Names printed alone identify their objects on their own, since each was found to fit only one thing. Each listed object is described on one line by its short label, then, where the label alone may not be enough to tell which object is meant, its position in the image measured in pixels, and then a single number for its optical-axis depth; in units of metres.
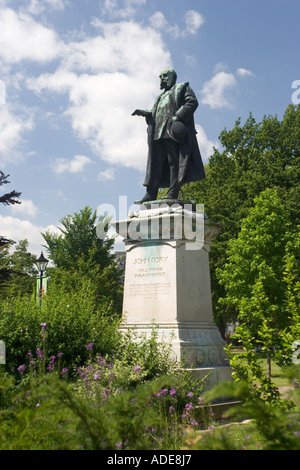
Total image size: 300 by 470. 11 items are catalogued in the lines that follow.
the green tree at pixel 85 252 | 29.17
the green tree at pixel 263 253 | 20.72
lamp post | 15.71
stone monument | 8.01
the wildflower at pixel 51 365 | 5.73
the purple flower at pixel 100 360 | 6.31
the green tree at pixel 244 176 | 26.14
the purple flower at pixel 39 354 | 5.88
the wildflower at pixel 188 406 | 5.42
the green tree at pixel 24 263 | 33.91
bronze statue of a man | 9.50
